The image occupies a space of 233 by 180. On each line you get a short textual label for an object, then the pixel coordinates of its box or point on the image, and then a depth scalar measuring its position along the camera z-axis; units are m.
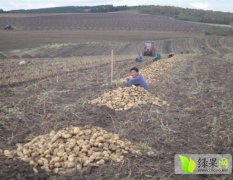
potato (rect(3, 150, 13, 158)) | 6.04
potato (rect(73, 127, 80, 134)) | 6.45
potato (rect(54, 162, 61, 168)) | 5.72
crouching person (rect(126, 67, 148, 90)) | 10.72
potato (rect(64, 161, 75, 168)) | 5.72
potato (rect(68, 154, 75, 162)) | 5.79
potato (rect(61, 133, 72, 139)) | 6.32
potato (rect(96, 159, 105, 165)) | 5.82
